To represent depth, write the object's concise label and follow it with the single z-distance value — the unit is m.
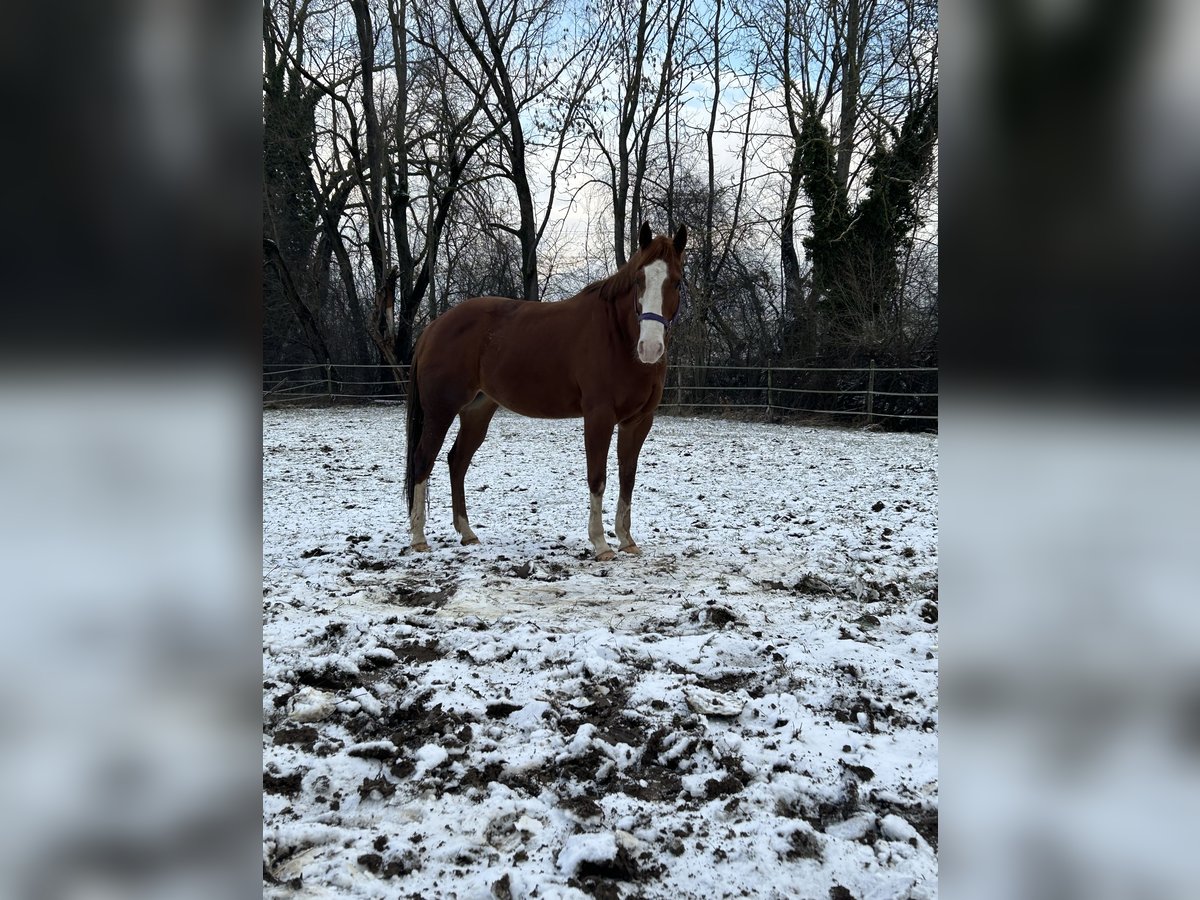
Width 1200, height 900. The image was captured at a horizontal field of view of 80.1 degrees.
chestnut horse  4.09
